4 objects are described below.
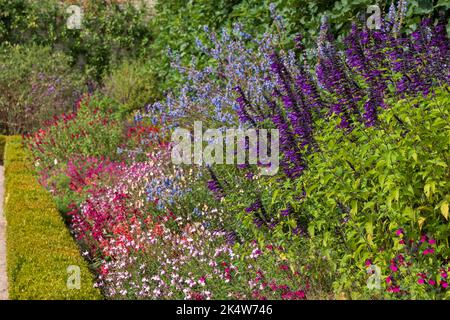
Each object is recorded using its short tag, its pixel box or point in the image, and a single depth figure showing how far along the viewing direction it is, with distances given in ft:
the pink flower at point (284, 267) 13.77
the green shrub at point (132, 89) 36.52
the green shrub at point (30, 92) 37.73
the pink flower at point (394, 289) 11.36
